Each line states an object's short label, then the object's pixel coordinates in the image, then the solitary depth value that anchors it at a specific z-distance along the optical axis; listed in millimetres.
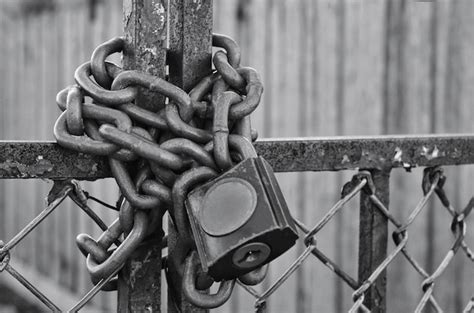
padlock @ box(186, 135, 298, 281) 970
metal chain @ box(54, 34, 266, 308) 998
